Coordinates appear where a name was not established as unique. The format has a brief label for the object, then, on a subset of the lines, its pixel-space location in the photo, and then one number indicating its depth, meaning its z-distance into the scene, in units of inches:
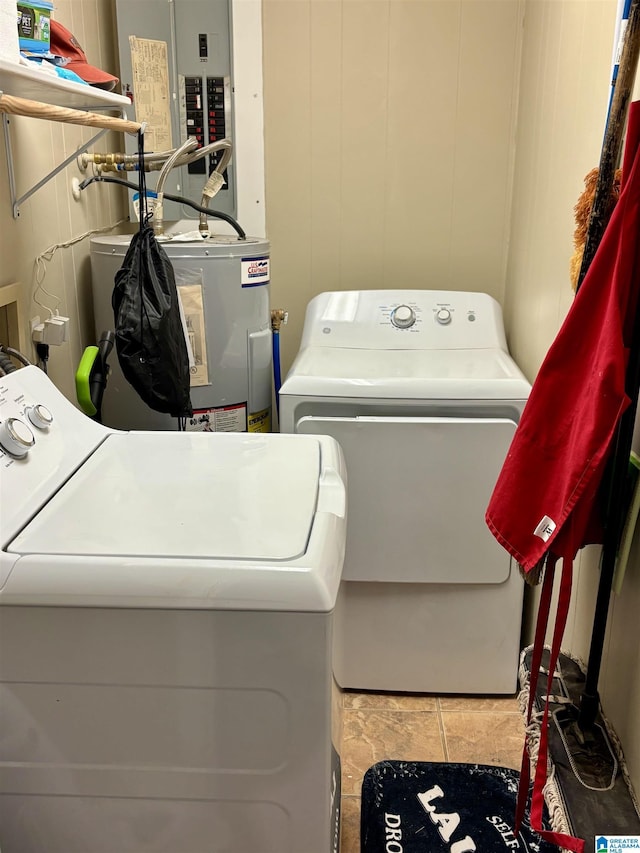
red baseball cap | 61.0
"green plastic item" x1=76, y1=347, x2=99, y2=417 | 69.2
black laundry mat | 65.1
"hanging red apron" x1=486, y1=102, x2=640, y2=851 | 47.1
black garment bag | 69.0
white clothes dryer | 78.7
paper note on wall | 92.9
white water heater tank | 78.9
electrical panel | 92.4
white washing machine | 43.1
